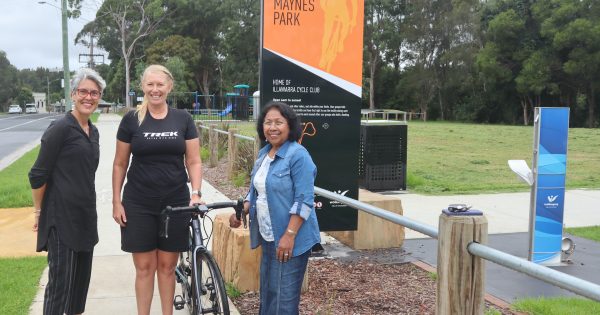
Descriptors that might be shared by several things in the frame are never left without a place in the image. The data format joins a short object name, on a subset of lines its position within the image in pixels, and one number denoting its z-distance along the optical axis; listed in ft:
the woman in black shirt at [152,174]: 12.74
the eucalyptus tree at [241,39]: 196.54
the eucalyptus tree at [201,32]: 205.46
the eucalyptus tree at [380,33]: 195.72
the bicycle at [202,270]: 11.80
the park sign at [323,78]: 18.37
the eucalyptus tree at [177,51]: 192.65
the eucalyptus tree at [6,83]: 387.75
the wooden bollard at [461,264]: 8.39
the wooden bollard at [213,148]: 49.08
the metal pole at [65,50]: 80.59
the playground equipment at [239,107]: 140.56
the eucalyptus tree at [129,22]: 189.26
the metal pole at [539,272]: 6.40
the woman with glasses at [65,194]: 11.48
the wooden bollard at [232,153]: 39.50
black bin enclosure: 33.50
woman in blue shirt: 10.64
